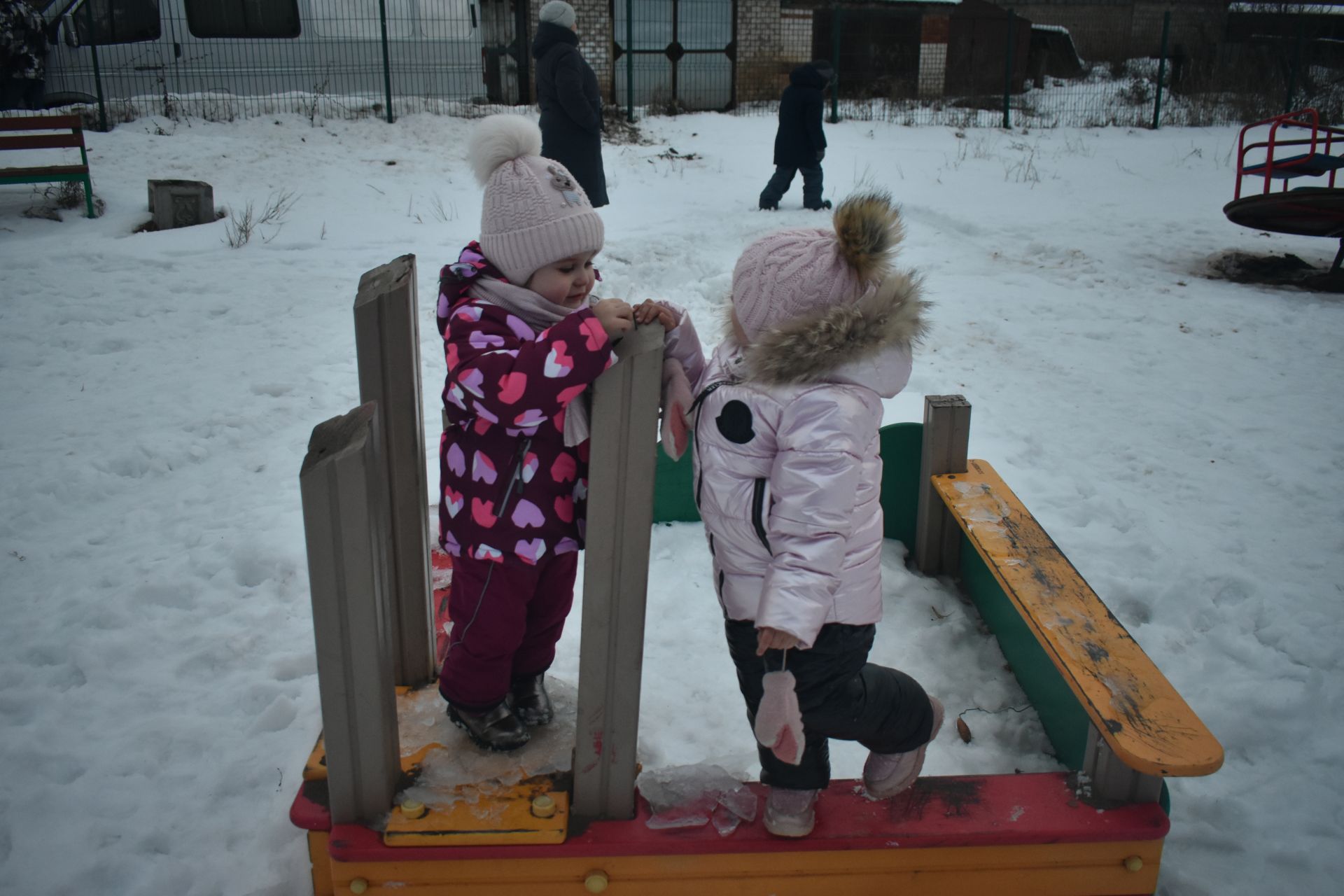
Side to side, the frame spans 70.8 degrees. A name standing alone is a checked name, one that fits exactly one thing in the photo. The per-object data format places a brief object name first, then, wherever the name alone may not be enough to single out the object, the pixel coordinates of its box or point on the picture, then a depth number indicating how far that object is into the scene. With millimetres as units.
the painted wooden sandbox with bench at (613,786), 1617
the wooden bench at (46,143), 7523
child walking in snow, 8602
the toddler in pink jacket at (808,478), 1594
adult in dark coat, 6547
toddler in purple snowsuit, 1755
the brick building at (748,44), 13938
